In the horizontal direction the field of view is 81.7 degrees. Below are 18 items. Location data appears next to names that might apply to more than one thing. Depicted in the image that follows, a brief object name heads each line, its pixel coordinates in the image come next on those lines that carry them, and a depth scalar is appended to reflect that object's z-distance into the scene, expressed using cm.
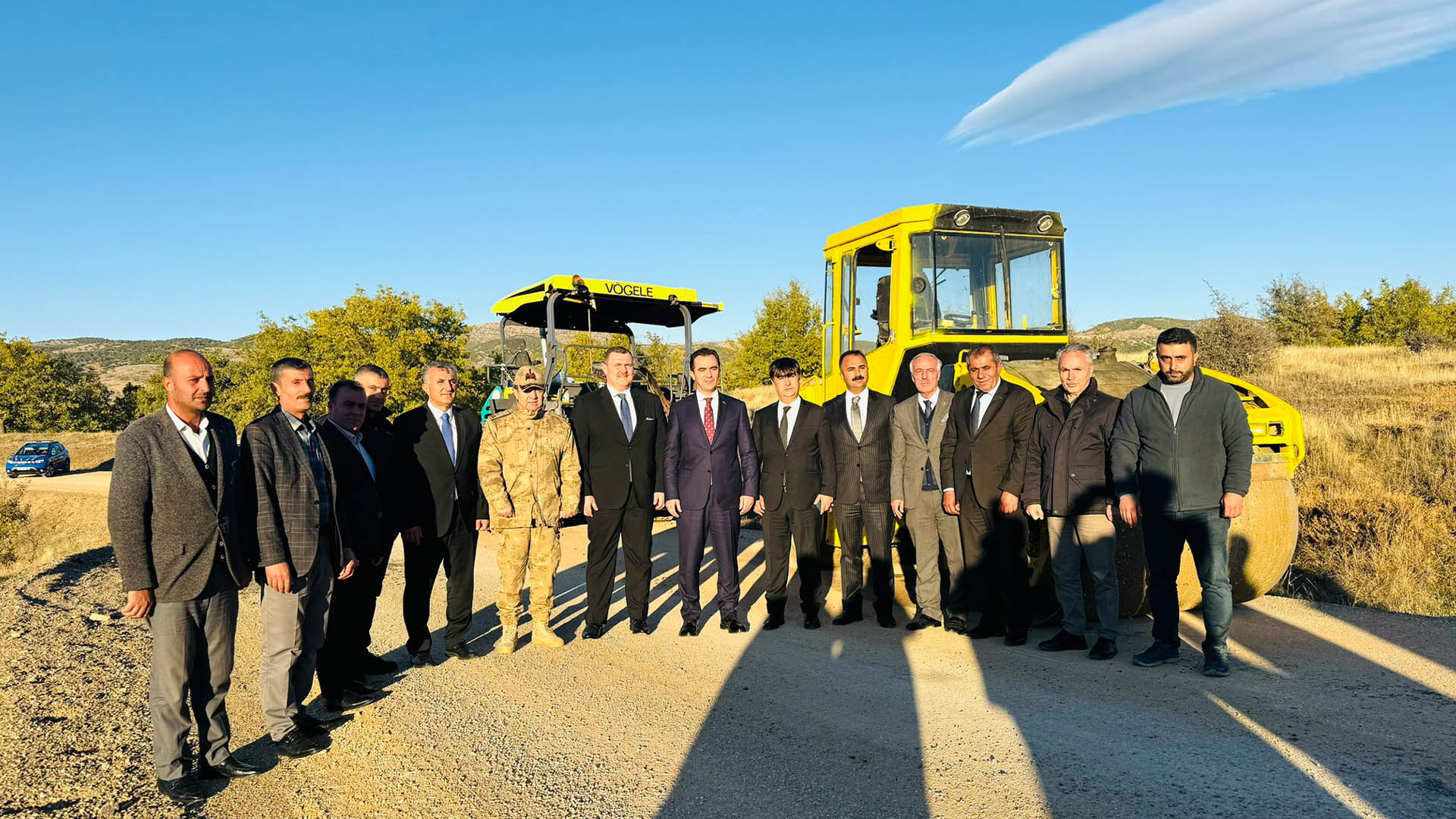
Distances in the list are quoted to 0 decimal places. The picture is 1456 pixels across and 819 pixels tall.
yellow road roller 750
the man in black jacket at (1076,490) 552
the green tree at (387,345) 3122
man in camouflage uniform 589
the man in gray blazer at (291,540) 405
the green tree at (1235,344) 2088
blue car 2752
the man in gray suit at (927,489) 628
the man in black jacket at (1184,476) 511
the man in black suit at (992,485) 588
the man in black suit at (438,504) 573
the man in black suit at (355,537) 484
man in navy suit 631
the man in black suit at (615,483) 625
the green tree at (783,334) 3412
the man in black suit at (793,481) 643
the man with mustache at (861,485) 642
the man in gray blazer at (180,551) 355
